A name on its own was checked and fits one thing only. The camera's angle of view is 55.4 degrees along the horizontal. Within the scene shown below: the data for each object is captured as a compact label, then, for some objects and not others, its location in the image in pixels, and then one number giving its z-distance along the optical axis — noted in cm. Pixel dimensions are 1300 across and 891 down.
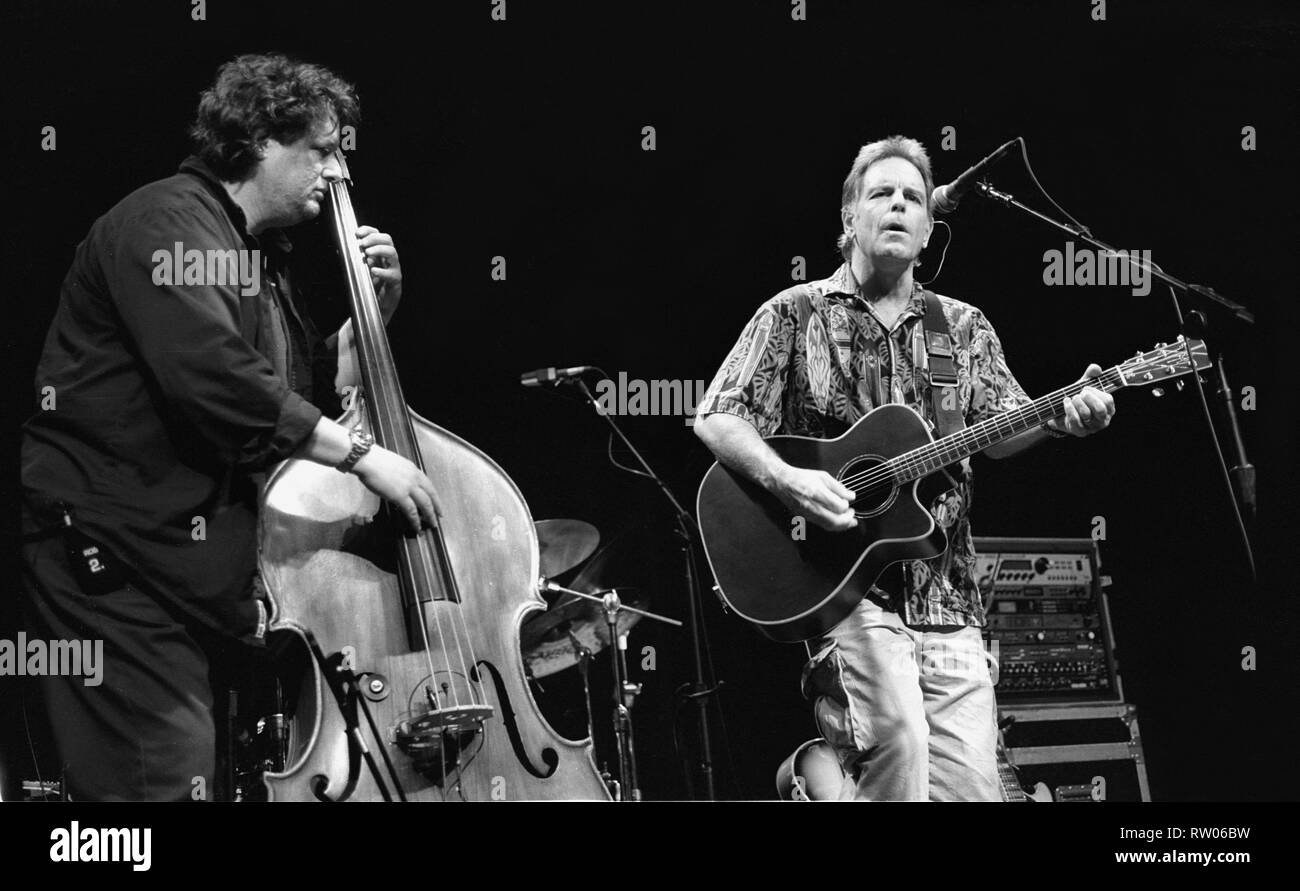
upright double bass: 243
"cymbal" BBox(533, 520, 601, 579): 297
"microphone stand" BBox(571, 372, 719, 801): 313
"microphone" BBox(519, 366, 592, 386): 318
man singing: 288
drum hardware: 302
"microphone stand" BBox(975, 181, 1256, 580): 328
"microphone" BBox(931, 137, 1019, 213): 325
